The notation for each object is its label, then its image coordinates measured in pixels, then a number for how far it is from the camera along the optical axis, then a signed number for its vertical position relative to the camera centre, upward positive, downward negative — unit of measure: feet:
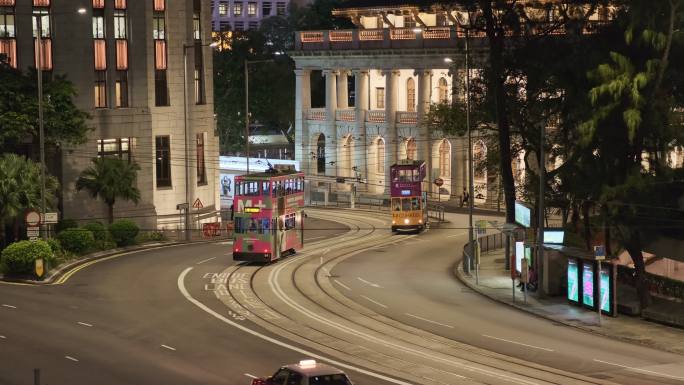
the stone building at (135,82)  254.47 +13.90
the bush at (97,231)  224.53 -15.94
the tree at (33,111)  221.05 +6.51
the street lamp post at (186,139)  255.50 +1.07
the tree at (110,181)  243.40 -7.21
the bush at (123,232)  232.73 -16.77
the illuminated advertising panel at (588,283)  162.71 -19.65
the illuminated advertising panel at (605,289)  158.30 -19.88
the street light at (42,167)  190.08 -3.40
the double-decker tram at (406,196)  266.57 -12.11
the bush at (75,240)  212.02 -16.58
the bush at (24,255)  187.42 -16.92
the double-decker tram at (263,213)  204.03 -12.02
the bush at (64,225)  232.32 -15.30
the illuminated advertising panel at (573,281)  167.22 -19.79
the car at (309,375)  93.97 -18.32
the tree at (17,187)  201.67 -6.91
